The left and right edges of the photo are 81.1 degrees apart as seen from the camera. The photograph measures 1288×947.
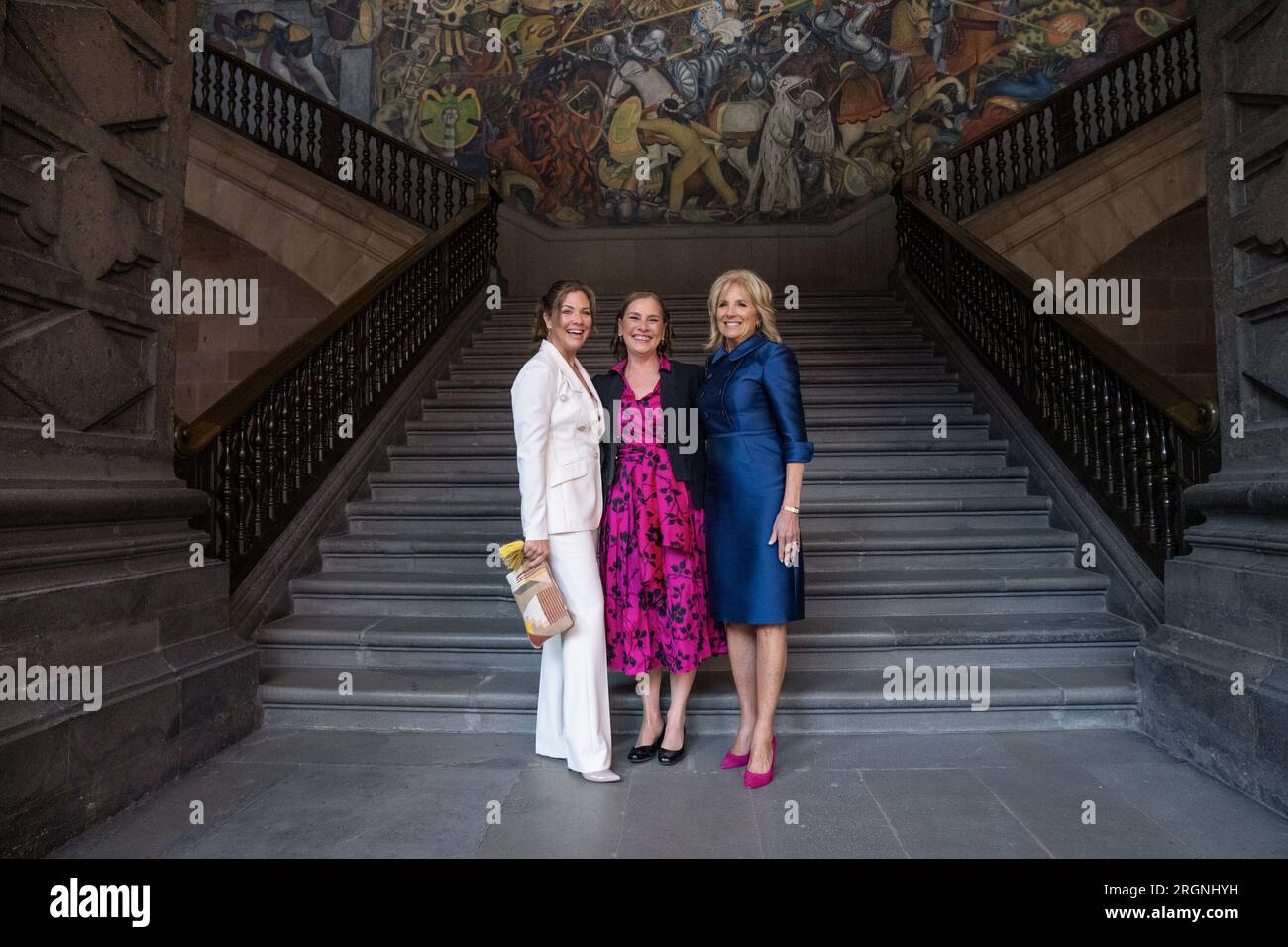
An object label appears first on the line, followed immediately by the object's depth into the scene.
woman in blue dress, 2.63
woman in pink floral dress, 2.80
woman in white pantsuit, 2.63
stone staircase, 3.31
